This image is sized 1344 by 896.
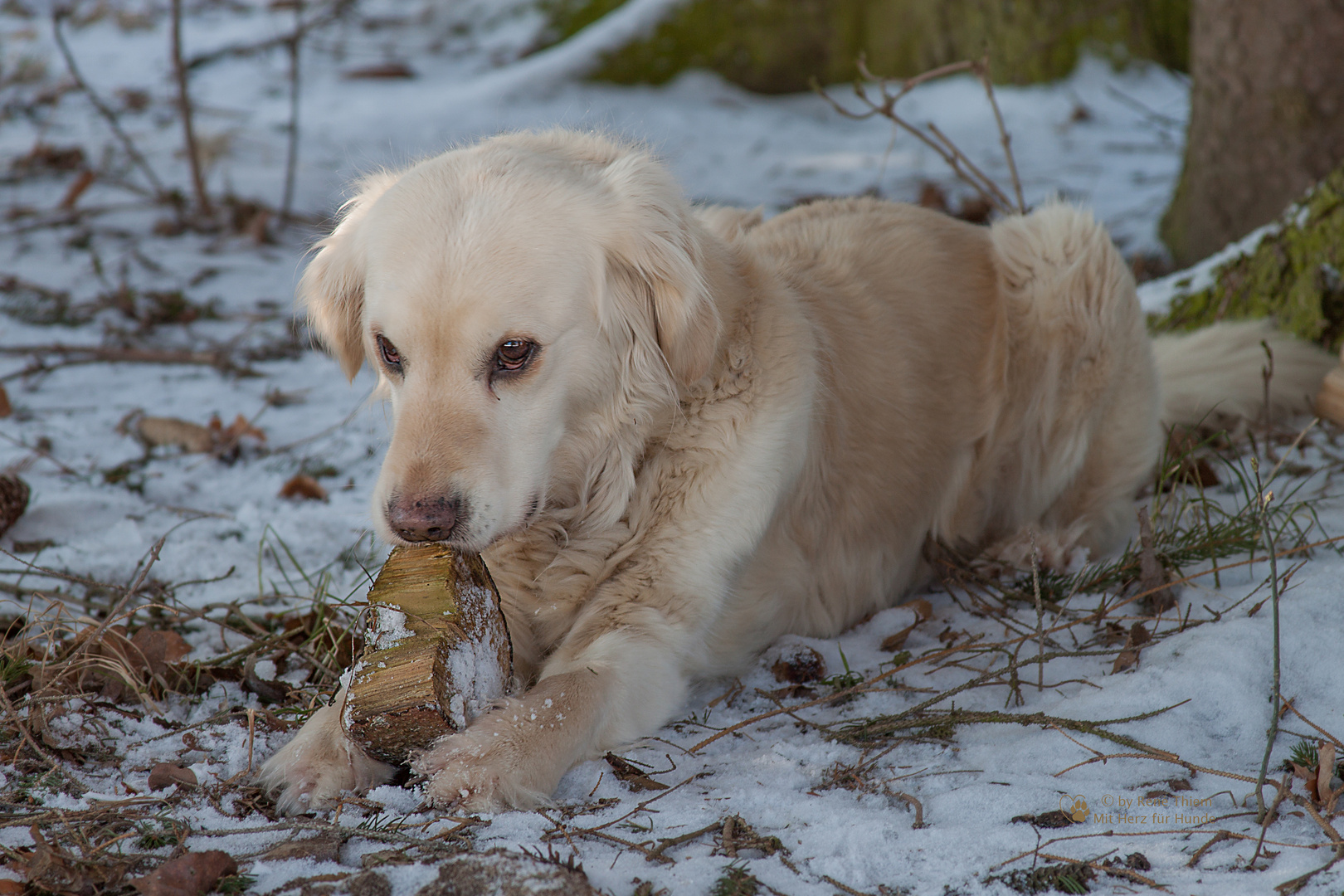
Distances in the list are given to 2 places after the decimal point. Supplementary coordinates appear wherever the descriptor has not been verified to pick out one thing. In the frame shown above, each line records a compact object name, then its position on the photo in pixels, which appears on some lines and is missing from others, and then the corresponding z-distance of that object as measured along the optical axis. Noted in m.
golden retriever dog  2.14
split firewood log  1.94
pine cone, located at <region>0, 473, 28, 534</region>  3.14
